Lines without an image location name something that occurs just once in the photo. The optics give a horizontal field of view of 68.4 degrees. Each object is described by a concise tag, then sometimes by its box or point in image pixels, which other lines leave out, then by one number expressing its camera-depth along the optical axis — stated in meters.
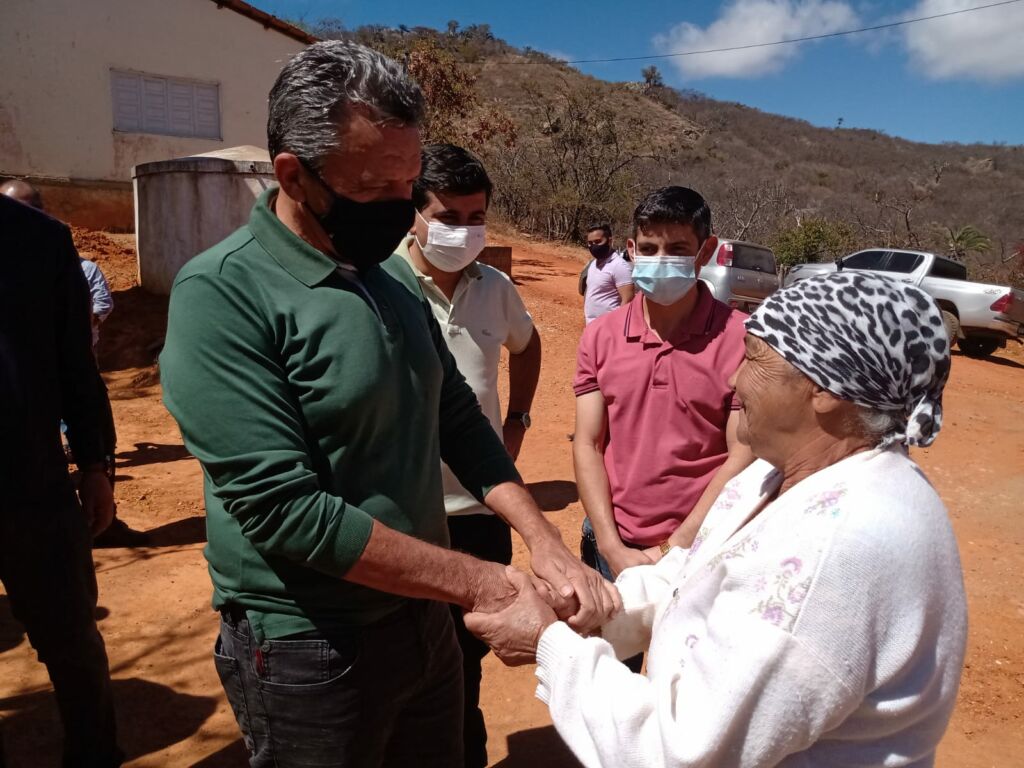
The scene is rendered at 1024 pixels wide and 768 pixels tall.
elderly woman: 1.19
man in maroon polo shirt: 2.67
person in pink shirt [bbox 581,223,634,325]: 8.16
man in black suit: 2.30
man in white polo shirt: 2.91
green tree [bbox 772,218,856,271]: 21.78
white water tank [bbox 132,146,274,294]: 10.81
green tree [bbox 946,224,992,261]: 23.37
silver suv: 14.63
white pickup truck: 13.99
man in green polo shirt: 1.51
